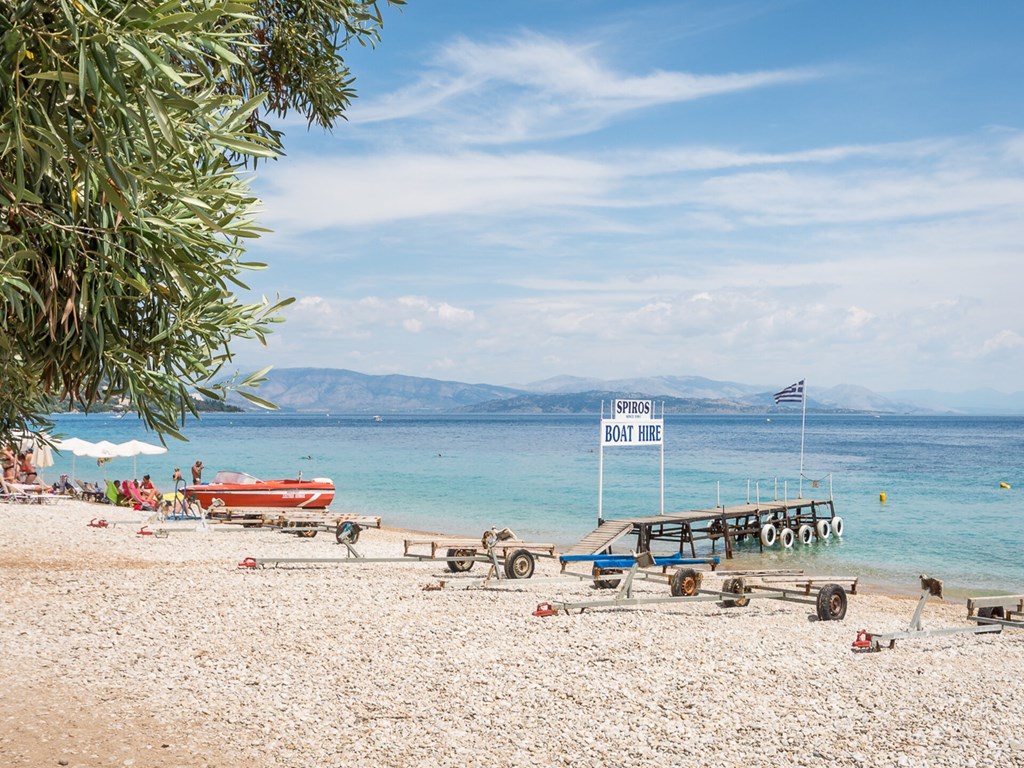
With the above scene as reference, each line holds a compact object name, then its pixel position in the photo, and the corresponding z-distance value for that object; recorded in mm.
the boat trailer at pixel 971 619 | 11867
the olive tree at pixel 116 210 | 3299
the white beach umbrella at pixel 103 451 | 32906
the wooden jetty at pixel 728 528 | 25922
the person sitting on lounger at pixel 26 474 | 33719
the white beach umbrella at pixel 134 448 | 35969
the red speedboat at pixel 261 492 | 31469
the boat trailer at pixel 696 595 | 13617
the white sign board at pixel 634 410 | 24375
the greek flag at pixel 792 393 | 34625
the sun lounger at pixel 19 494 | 29641
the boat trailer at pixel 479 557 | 16484
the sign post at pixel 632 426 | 24188
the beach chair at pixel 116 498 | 34031
